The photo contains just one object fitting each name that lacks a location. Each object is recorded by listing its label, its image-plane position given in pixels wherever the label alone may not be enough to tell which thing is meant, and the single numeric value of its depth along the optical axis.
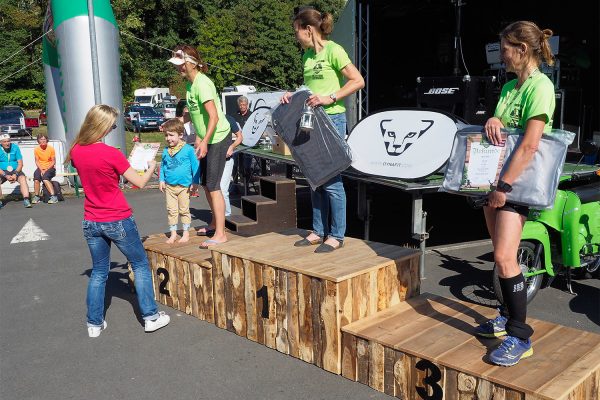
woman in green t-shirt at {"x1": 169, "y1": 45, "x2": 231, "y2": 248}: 5.00
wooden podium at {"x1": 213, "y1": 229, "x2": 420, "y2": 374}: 3.66
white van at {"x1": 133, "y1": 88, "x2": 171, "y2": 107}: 39.30
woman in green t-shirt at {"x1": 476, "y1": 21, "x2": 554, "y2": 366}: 2.89
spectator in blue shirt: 11.55
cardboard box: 9.19
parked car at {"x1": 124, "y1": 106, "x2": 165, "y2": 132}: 28.77
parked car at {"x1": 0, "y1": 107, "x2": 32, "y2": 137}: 26.45
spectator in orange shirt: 11.49
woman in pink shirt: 4.06
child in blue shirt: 5.47
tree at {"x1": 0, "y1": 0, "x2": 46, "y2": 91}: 41.47
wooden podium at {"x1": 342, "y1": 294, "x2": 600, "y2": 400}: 2.80
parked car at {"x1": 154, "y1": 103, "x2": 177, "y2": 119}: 29.58
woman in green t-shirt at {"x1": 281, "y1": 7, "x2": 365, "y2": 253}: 4.18
